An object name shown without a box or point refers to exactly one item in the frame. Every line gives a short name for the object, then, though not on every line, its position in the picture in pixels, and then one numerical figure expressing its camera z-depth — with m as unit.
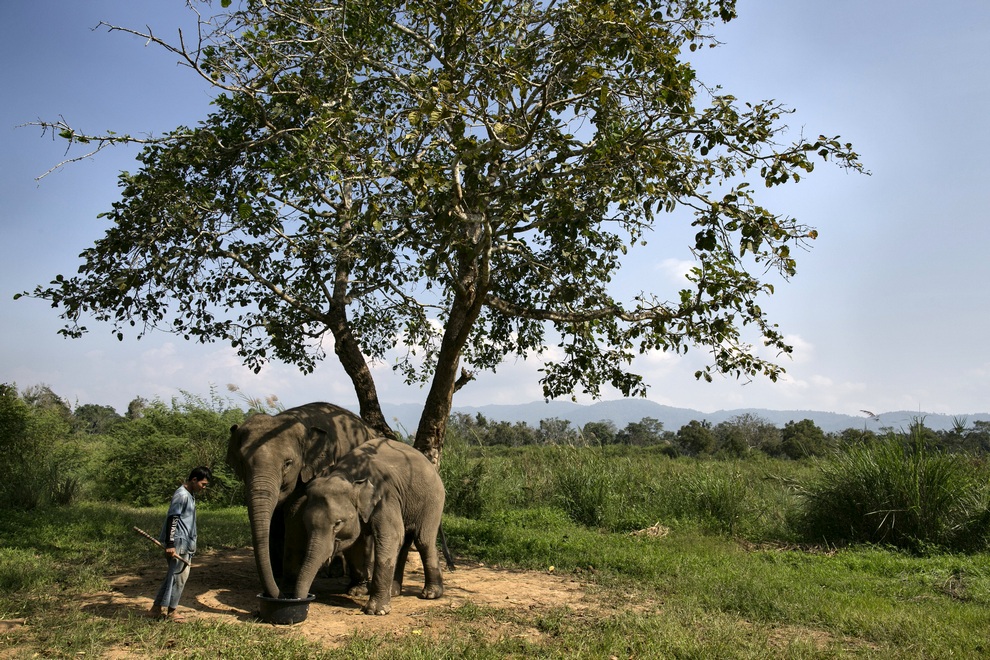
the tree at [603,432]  49.97
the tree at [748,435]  34.38
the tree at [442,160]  7.77
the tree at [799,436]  31.88
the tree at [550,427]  47.00
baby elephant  7.08
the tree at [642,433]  50.09
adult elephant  7.12
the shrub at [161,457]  17.73
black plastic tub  6.65
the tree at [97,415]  44.25
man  6.57
